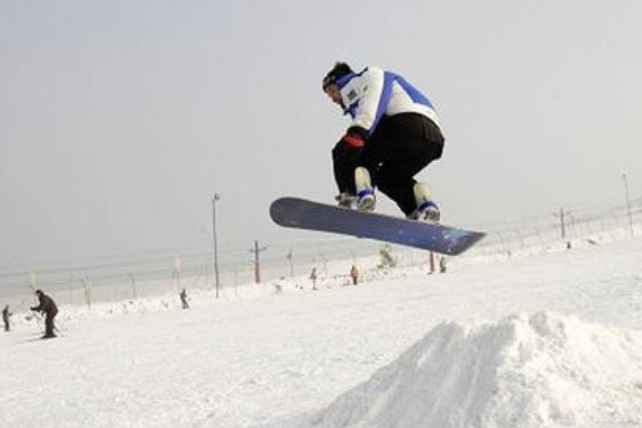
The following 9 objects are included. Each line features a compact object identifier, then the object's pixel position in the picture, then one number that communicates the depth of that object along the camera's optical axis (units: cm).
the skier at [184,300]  3228
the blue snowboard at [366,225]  495
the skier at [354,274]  3595
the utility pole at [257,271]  4456
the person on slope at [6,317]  2877
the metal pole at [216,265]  4033
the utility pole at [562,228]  4878
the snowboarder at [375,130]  466
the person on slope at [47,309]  2217
